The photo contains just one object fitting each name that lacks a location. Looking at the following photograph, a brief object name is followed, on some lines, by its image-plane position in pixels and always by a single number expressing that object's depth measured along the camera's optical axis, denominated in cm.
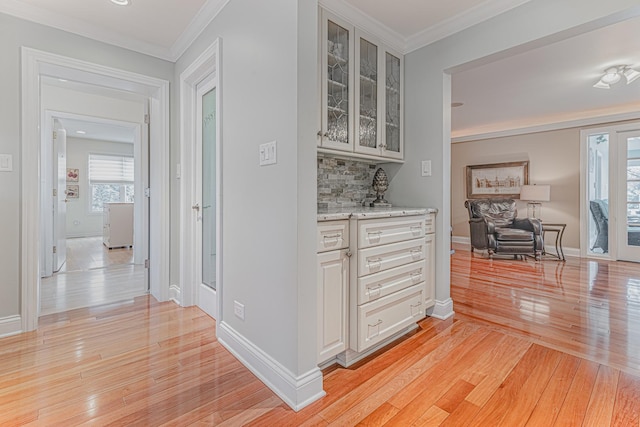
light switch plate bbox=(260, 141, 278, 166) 161
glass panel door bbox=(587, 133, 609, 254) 506
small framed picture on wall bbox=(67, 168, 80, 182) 768
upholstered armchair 494
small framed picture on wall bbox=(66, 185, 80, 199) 776
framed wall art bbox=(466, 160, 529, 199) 588
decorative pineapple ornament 269
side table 514
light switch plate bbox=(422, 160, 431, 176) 258
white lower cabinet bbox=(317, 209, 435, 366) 168
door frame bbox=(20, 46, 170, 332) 226
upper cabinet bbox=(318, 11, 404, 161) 219
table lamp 532
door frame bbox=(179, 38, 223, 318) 278
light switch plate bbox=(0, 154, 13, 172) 217
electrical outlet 191
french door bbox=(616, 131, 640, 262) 477
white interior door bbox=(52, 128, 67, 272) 407
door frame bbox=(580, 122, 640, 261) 491
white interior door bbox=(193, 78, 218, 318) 265
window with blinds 809
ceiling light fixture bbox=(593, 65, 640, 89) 326
